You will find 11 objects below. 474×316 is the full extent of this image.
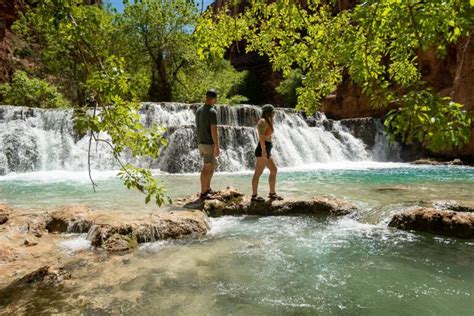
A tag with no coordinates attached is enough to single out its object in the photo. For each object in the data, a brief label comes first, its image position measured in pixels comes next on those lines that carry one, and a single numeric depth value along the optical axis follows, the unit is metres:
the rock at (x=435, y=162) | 18.53
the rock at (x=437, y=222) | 5.12
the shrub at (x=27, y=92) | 23.83
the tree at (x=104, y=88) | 2.64
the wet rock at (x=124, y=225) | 4.73
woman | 6.49
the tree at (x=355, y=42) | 1.98
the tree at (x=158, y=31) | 27.25
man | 6.52
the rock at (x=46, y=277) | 3.45
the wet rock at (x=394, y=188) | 9.29
